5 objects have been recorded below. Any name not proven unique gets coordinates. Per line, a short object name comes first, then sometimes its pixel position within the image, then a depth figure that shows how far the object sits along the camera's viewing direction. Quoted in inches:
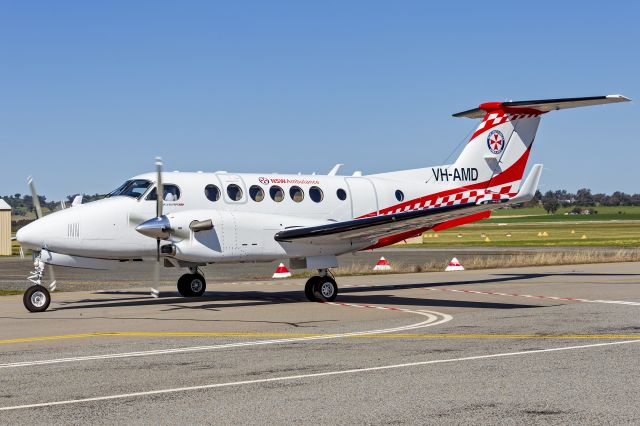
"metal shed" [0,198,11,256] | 2071.9
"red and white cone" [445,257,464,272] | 1318.9
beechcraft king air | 756.6
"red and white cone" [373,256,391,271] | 1334.9
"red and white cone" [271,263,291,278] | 1219.4
